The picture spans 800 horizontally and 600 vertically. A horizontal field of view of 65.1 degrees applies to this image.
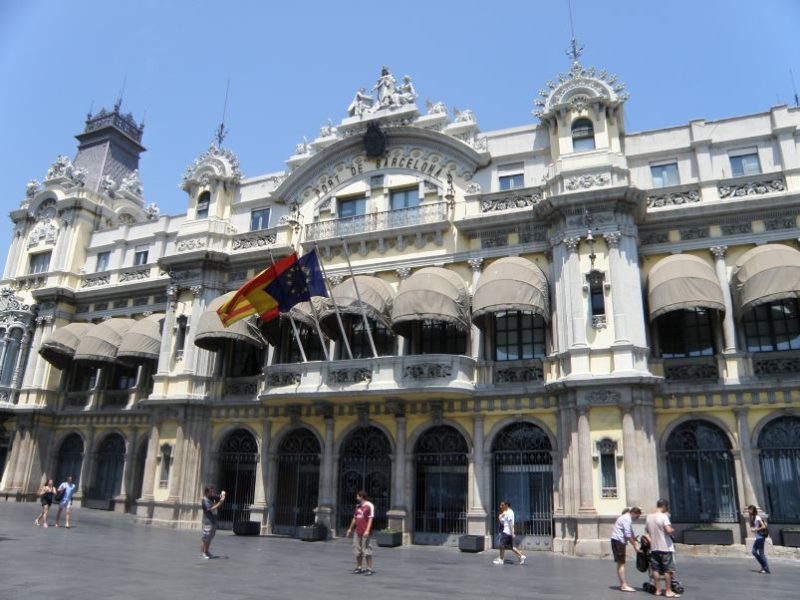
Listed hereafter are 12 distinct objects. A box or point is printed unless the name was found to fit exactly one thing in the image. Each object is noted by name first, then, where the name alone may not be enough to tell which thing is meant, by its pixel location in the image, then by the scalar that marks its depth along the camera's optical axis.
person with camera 16.36
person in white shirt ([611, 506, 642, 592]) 12.99
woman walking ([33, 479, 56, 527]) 22.11
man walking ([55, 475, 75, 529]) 22.31
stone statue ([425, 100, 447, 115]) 27.72
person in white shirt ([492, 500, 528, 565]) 16.86
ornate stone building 20.38
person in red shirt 14.32
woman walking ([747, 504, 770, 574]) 15.58
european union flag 22.94
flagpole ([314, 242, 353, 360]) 23.05
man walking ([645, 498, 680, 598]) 12.33
